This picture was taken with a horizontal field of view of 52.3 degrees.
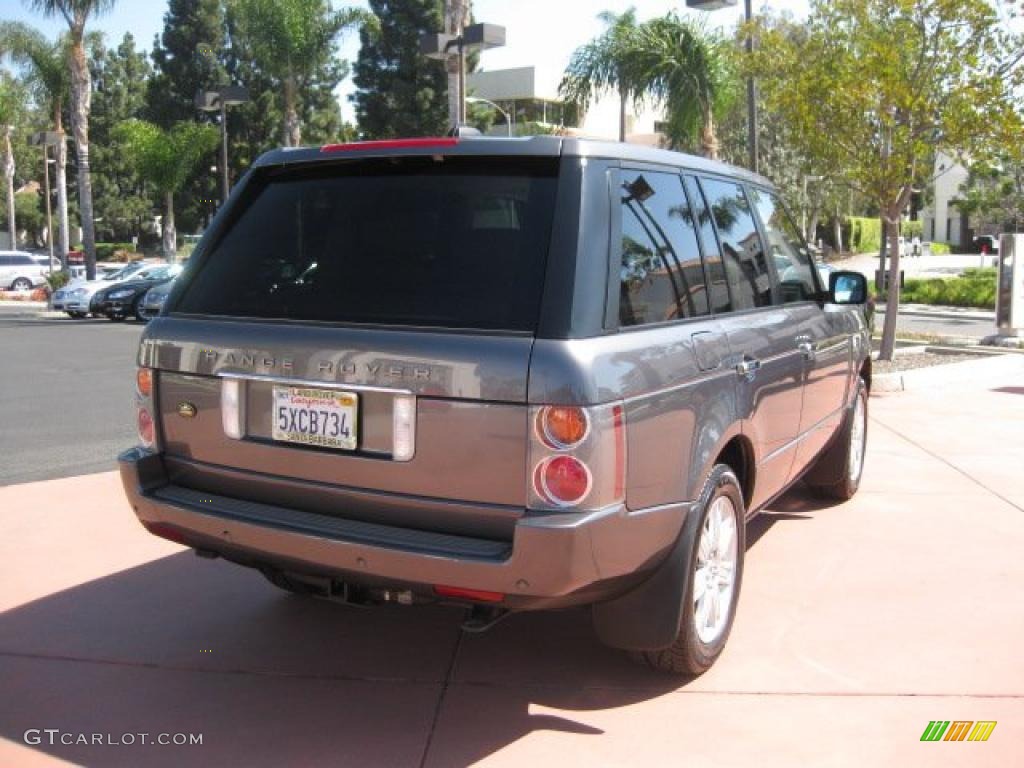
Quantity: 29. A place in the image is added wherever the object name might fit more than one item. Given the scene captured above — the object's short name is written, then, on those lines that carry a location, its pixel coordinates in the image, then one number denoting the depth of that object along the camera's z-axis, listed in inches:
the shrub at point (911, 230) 2768.2
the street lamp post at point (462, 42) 642.2
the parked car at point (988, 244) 1498.5
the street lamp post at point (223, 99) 876.6
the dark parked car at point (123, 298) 944.3
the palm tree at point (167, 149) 1510.8
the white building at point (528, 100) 2289.6
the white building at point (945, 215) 3090.6
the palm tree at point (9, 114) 1800.7
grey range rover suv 125.1
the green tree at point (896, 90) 477.7
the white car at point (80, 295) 1010.7
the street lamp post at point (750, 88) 598.2
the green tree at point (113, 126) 2536.9
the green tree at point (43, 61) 1462.8
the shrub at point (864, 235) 2378.9
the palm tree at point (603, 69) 860.6
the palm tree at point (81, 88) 1133.1
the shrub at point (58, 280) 1274.6
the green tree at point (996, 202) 1764.3
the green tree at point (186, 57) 2190.0
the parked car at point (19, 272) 1551.4
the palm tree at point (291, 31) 1239.5
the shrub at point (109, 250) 2458.2
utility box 647.1
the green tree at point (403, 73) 1829.5
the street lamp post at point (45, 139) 1261.1
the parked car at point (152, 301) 884.0
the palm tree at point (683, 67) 825.5
